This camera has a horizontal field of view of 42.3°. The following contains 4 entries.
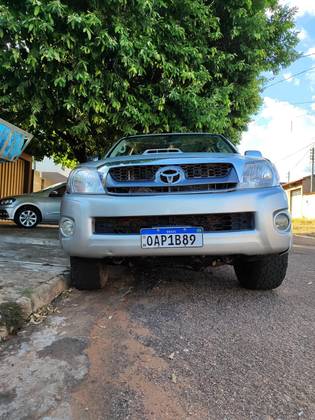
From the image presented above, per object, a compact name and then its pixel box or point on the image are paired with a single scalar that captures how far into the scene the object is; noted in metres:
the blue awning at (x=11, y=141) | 6.47
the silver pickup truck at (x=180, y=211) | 3.18
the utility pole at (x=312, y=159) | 38.49
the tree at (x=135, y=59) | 5.56
